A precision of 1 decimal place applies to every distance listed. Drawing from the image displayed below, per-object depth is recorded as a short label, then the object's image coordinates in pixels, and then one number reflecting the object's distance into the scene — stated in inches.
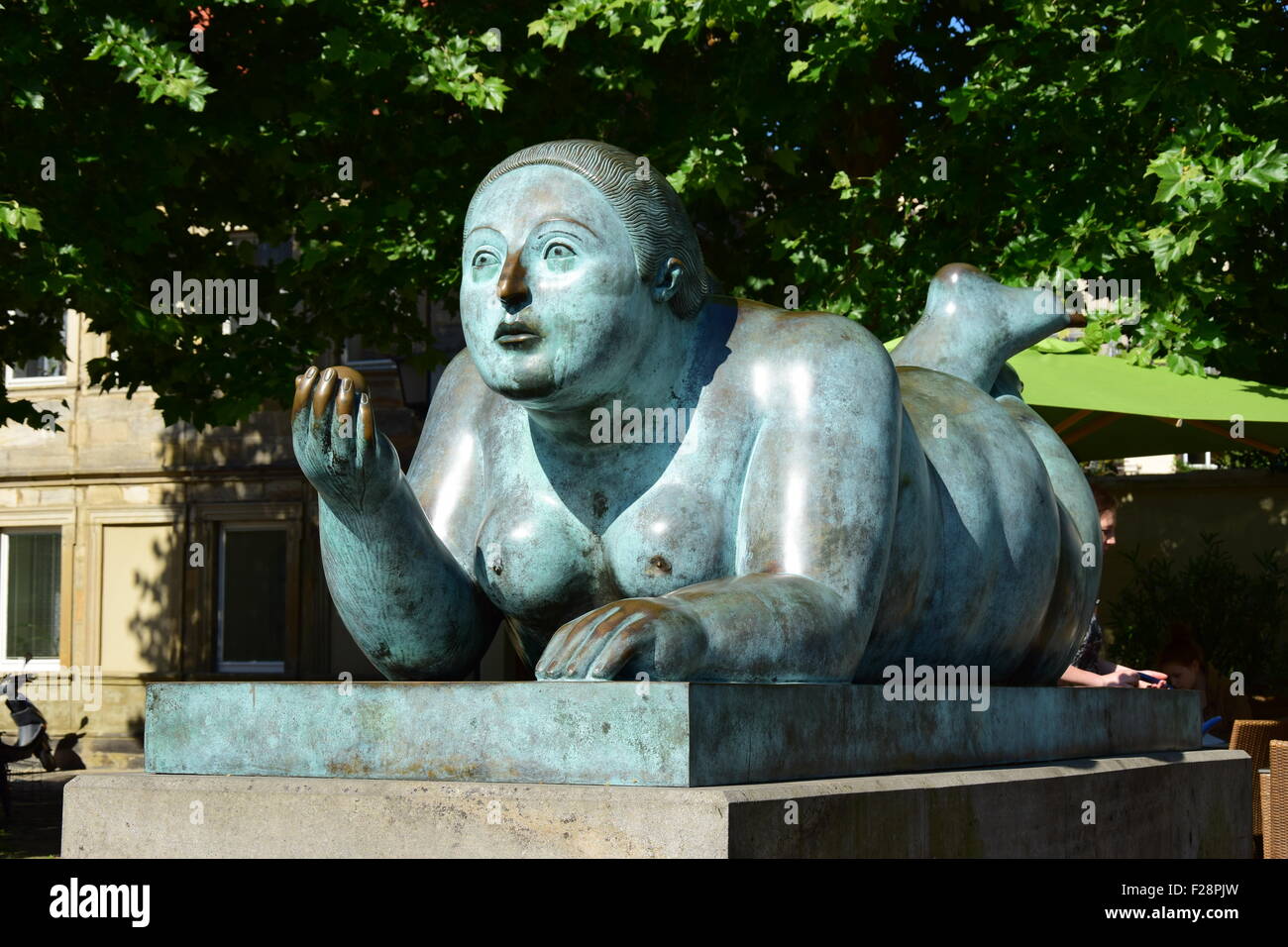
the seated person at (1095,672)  224.2
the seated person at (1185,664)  358.3
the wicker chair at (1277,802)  268.2
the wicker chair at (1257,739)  327.9
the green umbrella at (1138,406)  289.4
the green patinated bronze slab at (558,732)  107.7
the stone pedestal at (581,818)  103.9
